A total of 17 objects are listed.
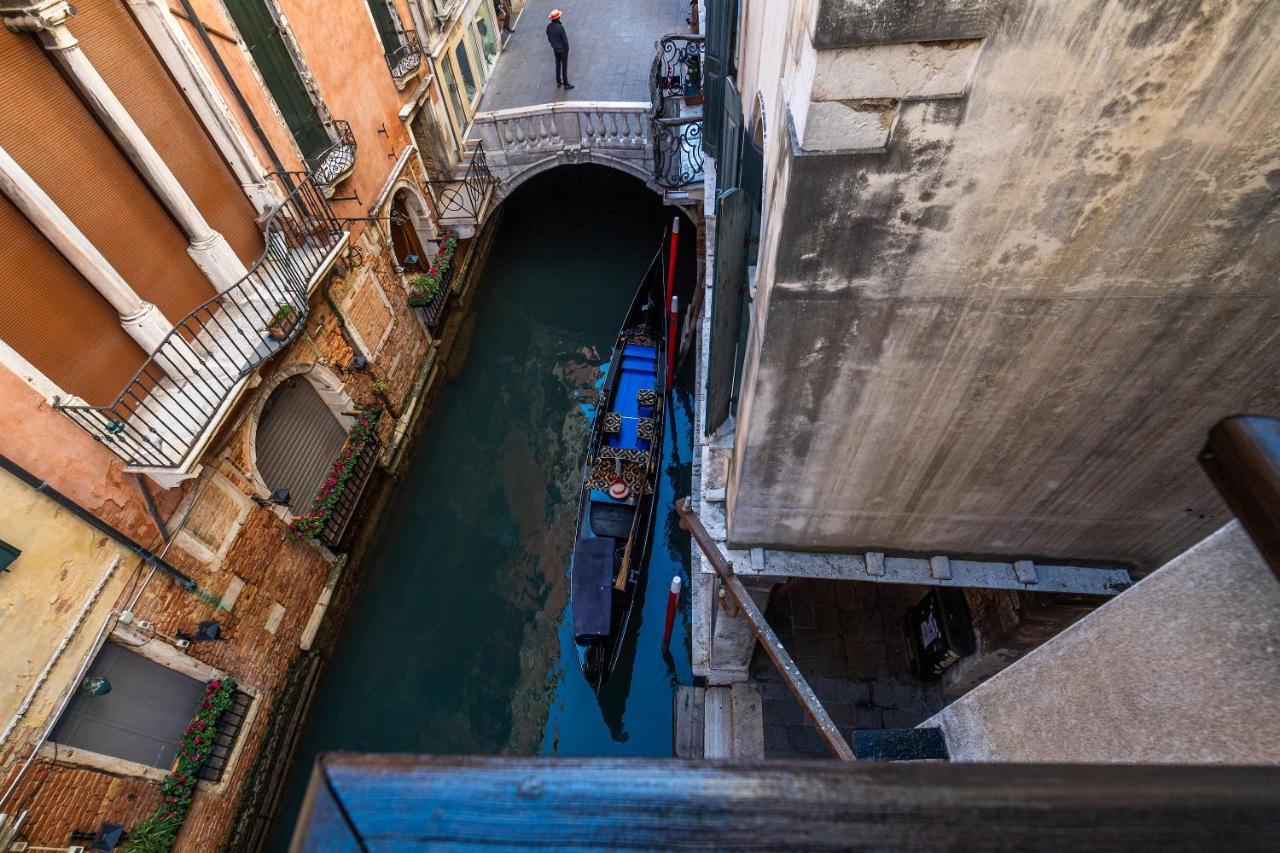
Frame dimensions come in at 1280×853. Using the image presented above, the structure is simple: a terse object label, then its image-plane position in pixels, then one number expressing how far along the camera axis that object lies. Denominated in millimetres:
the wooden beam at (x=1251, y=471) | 995
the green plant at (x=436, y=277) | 10359
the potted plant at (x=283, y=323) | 6773
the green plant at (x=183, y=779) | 5762
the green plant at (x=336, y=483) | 7711
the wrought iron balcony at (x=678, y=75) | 10281
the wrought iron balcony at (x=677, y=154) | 10559
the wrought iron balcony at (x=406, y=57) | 9742
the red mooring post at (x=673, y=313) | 9752
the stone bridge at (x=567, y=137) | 11320
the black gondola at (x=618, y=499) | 8086
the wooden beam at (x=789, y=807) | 705
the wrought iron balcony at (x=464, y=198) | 11688
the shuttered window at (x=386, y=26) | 9320
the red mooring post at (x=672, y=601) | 7167
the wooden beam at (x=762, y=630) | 3844
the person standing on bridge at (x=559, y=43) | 11664
